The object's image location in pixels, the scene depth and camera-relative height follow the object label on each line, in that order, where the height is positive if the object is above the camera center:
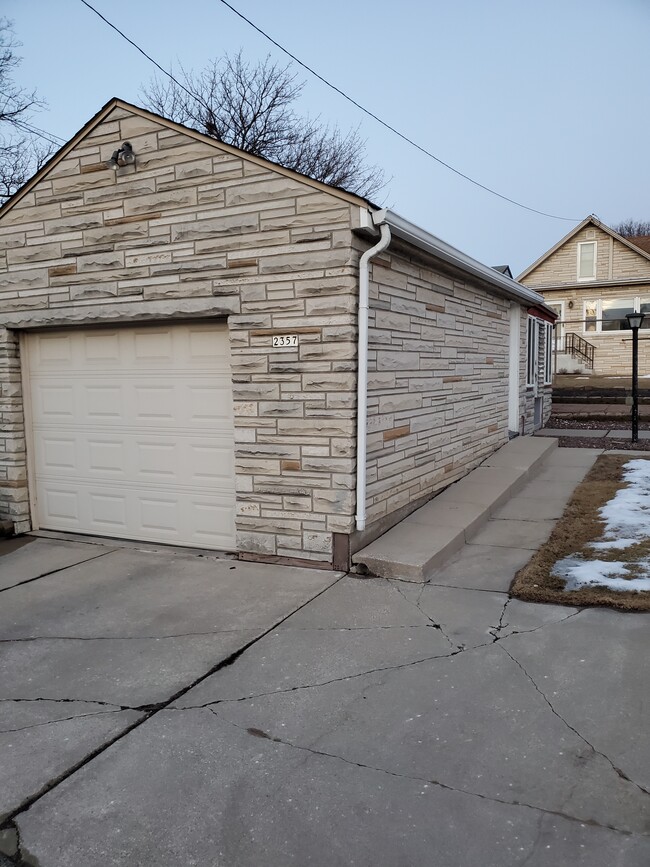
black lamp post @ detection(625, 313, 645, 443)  11.23 +0.05
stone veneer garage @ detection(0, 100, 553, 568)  5.12 +0.20
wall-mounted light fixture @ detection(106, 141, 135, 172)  5.62 +1.95
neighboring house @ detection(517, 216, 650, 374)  23.98 +2.94
